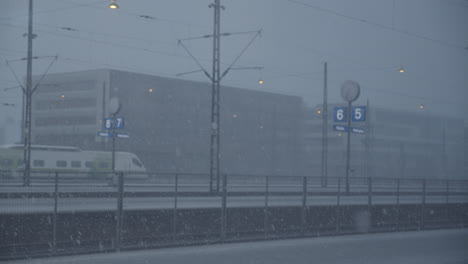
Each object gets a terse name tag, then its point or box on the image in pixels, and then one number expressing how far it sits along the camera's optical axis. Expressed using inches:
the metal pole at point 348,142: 1047.6
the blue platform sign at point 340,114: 1114.2
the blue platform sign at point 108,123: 1298.1
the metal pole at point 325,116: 1520.4
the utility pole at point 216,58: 1059.3
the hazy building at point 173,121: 2469.2
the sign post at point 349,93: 1055.0
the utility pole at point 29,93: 1057.6
